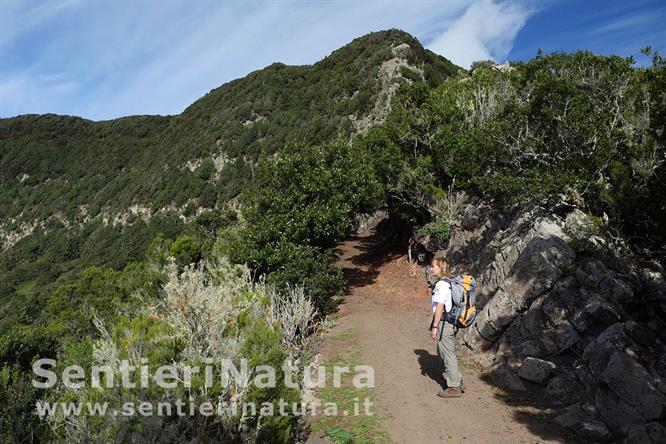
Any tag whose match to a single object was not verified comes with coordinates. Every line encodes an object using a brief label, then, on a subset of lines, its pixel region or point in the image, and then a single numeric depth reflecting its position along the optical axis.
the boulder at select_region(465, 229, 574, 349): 8.52
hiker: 5.98
